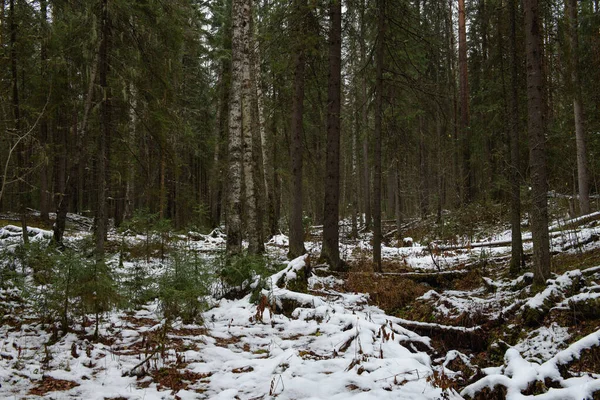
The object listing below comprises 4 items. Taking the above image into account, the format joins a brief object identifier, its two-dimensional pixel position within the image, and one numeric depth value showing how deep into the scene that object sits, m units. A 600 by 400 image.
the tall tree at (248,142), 9.57
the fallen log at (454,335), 5.14
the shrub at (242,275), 7.37
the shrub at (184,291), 5.68
